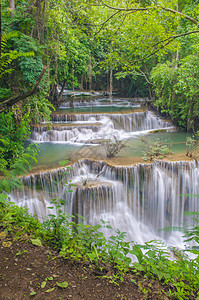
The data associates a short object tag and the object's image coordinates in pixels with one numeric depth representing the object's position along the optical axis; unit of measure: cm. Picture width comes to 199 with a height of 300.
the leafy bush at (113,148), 904
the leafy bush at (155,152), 877
